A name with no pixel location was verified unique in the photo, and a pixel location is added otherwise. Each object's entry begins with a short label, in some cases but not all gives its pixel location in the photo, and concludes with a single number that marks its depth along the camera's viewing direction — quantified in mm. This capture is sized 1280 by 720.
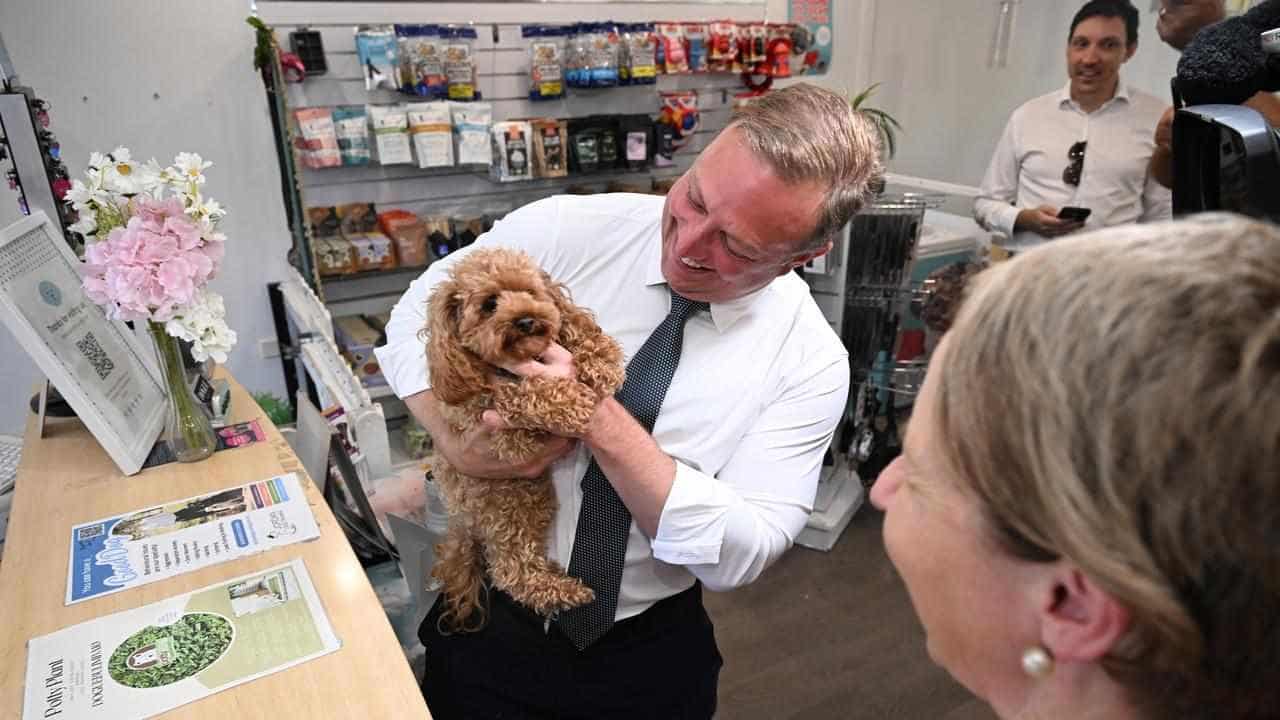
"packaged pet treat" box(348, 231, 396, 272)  2949
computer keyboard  1577
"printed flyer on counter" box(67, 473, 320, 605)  1190
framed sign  1359
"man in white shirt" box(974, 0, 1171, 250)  2939
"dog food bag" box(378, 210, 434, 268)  3000
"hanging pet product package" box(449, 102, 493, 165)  2947
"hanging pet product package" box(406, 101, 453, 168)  2881
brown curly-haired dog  1203
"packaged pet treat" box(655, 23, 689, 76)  3299
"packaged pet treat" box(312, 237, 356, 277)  2908
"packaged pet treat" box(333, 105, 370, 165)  2836
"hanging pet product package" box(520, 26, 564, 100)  3125
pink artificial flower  1342
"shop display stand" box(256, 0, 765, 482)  2793
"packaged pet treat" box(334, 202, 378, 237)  3027
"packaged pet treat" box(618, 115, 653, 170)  3295
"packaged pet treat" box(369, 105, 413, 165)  2848
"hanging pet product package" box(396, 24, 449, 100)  2842
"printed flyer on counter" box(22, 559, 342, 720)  960
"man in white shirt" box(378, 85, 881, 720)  1161
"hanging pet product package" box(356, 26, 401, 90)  2795
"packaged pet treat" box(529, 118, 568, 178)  3105
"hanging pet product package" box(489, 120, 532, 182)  3027
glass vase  1496
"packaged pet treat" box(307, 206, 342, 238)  2975
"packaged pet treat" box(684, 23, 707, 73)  3387
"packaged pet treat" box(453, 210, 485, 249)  3121
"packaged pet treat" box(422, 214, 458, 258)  3068
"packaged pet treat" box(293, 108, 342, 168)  2783
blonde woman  401
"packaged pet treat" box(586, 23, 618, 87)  3152
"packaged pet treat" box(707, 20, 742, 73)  3434
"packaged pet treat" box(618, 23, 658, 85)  3223
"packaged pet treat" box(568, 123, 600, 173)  3189
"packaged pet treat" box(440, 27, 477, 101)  2893
